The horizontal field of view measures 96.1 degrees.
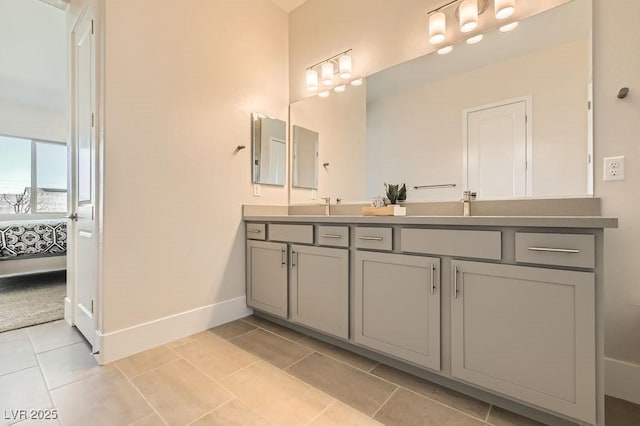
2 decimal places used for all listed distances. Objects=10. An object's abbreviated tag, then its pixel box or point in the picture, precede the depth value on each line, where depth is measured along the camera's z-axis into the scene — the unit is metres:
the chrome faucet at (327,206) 2.46
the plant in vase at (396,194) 2.03
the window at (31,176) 4.70
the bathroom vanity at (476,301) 1.05
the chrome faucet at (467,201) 1.71
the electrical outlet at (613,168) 1.36
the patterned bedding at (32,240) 3.17
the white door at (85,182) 1.82
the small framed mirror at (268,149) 2.51
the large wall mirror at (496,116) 1.50
